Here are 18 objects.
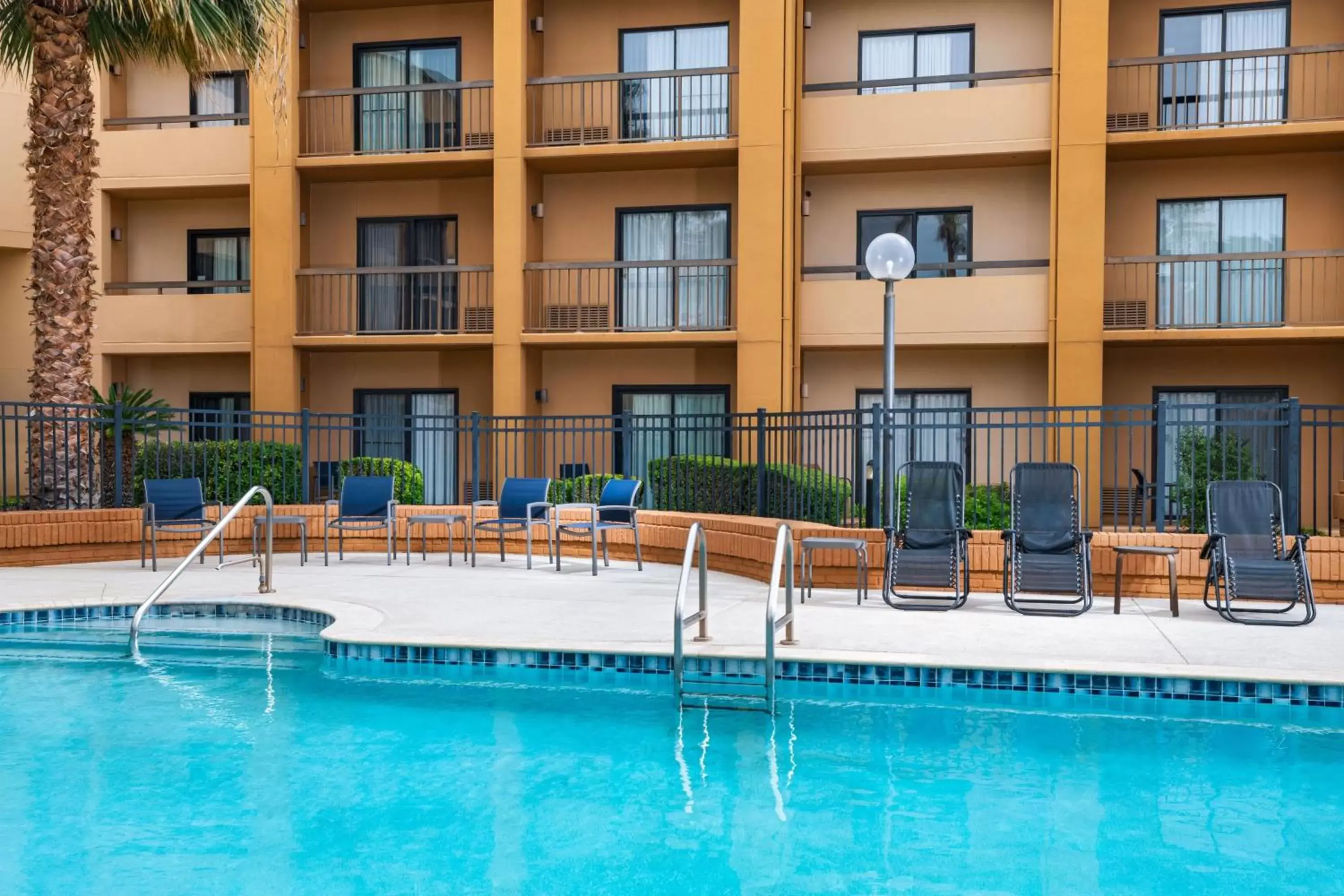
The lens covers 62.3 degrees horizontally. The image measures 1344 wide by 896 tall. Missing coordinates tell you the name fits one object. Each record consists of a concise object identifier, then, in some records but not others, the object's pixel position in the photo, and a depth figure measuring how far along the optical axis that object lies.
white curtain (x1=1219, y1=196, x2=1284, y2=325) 15.20
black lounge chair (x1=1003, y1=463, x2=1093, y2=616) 8.73
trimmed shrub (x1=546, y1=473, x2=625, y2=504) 13.67
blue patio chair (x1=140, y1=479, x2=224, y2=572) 11.71
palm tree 12.45
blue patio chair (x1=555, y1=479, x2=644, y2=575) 11.66
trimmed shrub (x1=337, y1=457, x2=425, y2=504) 14.16
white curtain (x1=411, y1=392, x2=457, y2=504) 17.59
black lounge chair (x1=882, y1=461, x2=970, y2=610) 9.01
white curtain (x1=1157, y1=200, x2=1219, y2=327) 15.30
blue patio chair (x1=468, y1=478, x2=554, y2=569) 12.30
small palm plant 12.85
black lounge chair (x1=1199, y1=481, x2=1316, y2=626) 8.27
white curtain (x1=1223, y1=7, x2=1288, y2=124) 15.57
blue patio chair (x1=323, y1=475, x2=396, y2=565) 12.62
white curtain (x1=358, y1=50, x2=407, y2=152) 17.61
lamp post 9.99
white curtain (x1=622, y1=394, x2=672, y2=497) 17.11
